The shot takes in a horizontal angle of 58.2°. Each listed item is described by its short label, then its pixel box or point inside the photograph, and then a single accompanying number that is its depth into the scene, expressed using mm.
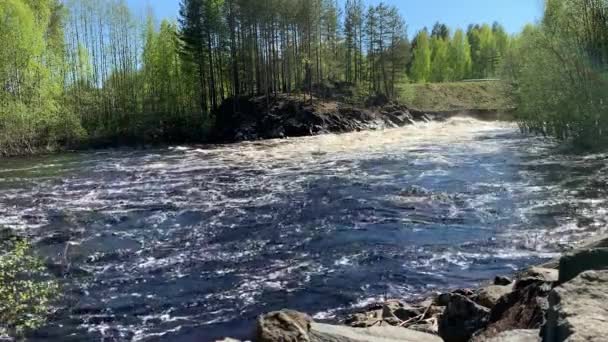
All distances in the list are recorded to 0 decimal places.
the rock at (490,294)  9477
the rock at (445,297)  10930
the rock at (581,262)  6328
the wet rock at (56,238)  17469
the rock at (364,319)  10073
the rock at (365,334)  6953
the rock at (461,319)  8578
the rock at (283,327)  7195
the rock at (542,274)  8938
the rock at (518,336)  5274
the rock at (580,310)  4180
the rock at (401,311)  10466
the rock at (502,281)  11166
